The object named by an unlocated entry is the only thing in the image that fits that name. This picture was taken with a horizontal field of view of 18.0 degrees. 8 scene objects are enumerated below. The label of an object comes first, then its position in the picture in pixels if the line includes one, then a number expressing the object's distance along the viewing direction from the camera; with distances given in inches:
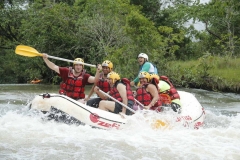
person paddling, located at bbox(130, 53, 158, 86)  595.0
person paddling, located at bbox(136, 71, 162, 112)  520.1
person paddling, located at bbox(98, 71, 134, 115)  511.3
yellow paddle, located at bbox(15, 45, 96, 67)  583.3
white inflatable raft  487.2
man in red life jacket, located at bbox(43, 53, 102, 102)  549.7
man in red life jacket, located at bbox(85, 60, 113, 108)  537.1
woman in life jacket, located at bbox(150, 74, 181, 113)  552.2
